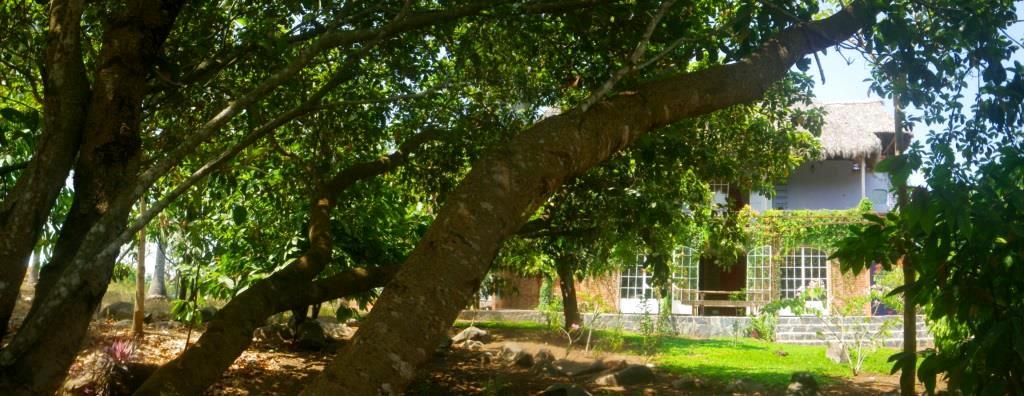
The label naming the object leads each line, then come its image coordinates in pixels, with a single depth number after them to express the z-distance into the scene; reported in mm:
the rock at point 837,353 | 10344
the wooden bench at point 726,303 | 15648
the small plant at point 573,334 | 11588
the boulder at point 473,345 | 12916
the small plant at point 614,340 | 11885
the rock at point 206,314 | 13492
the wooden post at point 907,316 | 3055
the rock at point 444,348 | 12026
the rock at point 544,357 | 11023
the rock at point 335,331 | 13067
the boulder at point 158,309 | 14155
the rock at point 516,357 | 11133
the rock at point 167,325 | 12420
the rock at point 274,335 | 11812
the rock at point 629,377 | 9172
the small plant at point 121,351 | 7449
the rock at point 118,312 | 13891
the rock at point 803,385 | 7939
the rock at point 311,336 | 11586
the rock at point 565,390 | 8016
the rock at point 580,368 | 10203
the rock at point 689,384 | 8773
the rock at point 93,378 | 6758
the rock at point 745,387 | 8352
